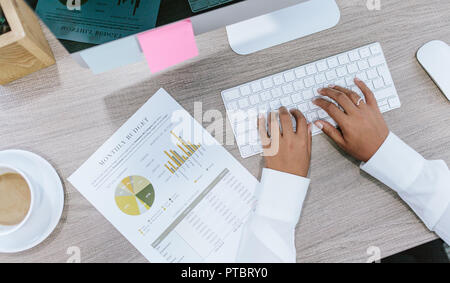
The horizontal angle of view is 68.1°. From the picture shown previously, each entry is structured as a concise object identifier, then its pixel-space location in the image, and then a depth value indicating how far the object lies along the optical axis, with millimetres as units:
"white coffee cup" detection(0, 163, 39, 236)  557
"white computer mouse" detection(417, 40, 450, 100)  690
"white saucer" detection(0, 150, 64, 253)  618
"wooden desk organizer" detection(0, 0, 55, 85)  551
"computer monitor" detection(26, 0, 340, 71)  497
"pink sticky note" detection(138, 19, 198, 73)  509
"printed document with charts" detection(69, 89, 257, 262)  662
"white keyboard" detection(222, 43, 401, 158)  684
